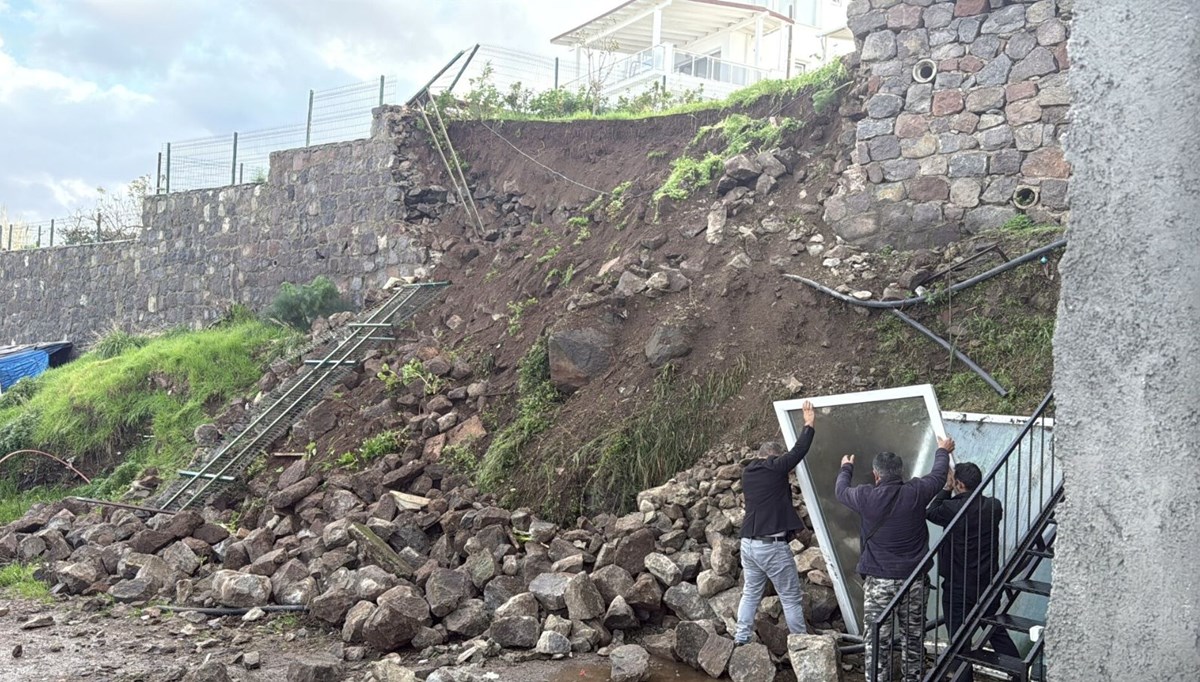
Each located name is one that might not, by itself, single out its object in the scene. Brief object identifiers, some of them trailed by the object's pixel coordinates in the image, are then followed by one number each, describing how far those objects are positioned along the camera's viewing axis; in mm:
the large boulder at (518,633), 7371
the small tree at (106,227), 22700
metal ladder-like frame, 11398
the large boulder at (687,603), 7543
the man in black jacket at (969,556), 6027
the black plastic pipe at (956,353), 8477
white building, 25594
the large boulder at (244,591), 8500
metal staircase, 5426
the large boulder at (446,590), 7781
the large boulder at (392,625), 7371
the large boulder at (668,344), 9969
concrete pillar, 3590
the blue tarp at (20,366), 21062
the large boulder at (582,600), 7492
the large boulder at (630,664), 6706
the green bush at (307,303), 15953
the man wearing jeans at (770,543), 7012
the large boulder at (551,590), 7660
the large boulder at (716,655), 6840
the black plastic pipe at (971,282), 8945
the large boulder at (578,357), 10477
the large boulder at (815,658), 6438
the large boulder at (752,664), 6668
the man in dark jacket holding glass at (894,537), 6453
